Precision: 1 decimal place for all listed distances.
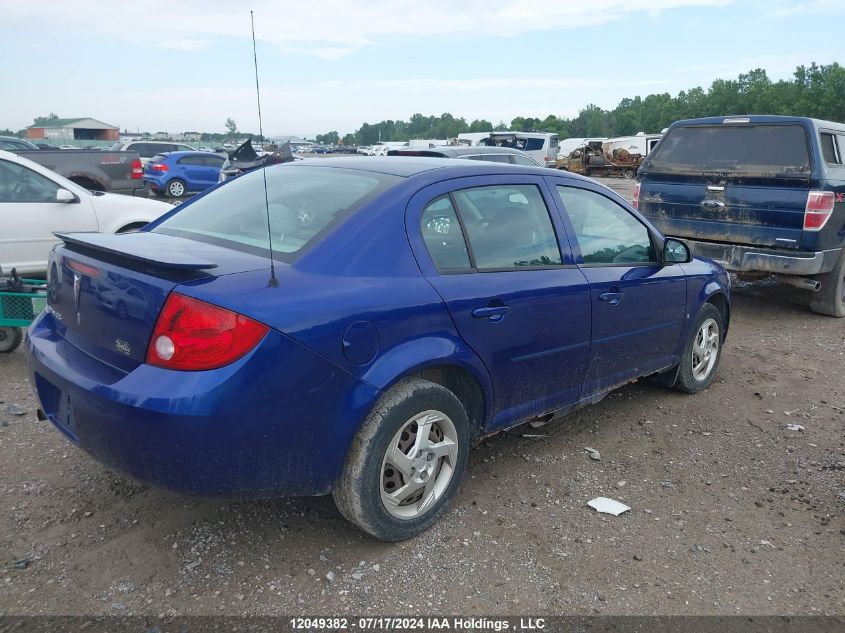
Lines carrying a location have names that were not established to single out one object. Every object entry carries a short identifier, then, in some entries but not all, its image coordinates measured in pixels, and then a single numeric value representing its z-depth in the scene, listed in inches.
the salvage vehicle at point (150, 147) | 1231.2
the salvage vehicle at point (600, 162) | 1477.6
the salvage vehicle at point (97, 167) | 470.3
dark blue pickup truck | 275.7
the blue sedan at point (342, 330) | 99.5
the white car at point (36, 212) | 260.5
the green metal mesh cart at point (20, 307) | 202.2
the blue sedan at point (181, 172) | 863.1
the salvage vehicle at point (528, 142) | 1208.2
